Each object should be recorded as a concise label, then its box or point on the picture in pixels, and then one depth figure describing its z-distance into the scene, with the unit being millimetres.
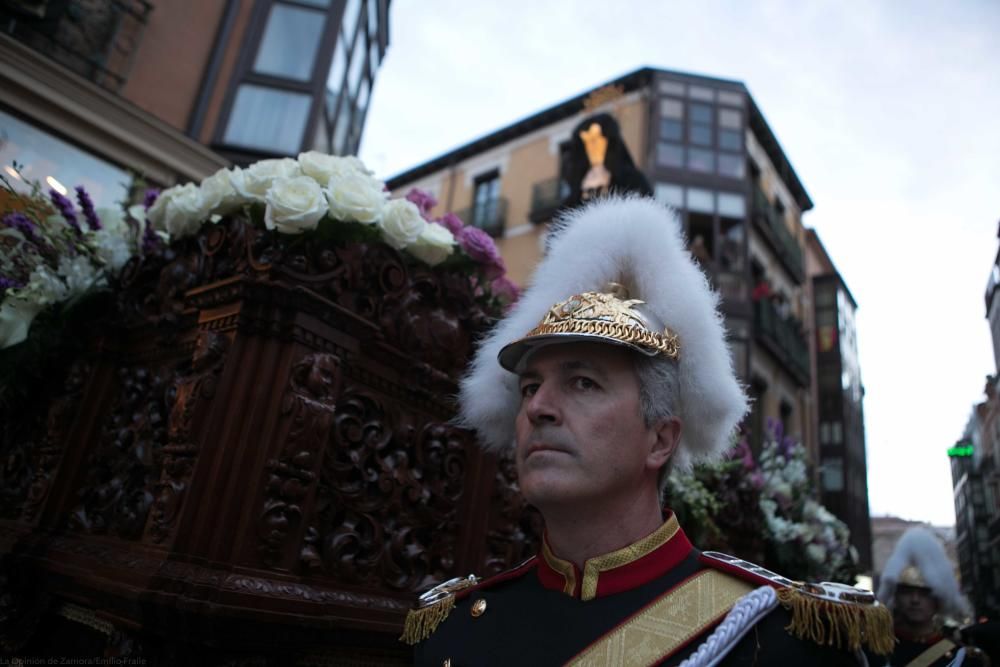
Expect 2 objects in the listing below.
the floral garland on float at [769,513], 4199
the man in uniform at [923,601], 3967
